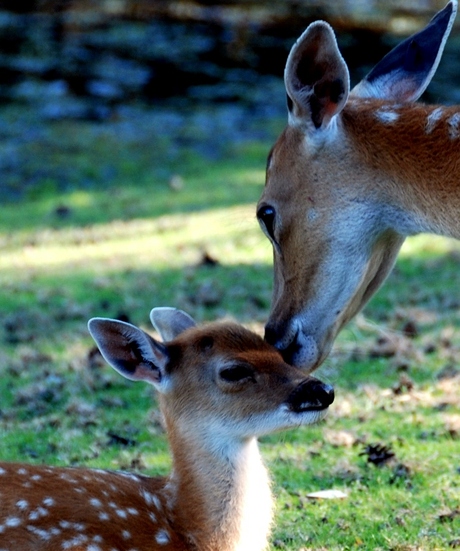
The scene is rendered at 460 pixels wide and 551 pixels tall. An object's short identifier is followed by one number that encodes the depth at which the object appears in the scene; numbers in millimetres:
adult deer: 9437
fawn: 8867
